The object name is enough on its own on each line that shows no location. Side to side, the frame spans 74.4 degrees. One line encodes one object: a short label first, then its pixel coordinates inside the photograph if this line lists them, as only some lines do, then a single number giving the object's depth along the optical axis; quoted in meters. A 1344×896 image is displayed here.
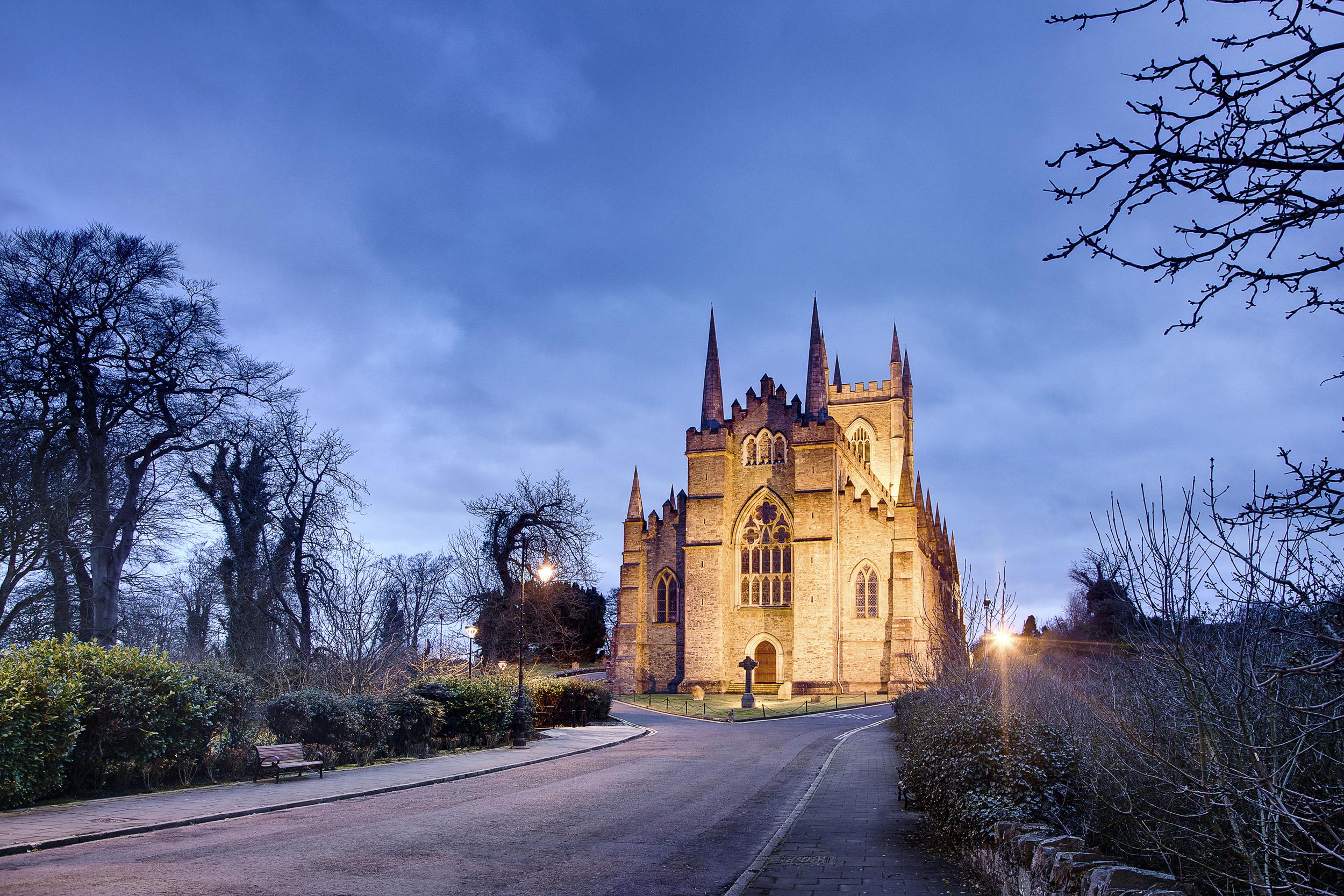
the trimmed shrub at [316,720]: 16.66
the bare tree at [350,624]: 21.36
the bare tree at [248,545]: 24.78
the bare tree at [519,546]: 37.41
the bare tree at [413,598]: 28.20
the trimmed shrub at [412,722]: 19.56
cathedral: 44.00
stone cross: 38.97
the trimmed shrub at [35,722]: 11.55
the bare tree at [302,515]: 25.80
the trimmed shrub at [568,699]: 29.33
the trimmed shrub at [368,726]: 18.00
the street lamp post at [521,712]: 23.06
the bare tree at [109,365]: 19.83
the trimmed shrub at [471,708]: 21.56
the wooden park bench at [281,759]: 15.00
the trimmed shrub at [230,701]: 15.12
